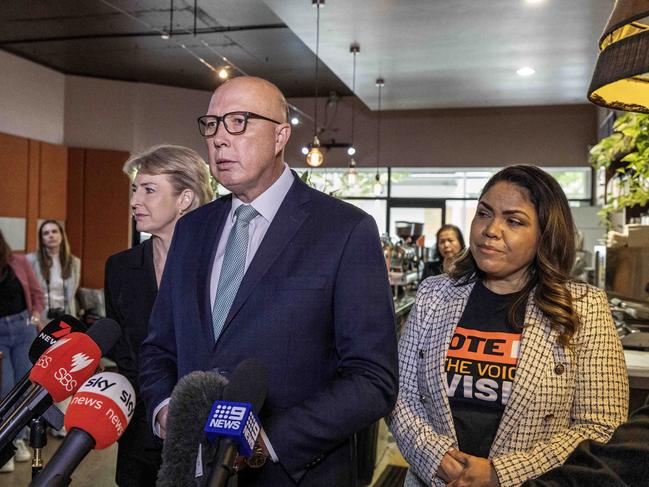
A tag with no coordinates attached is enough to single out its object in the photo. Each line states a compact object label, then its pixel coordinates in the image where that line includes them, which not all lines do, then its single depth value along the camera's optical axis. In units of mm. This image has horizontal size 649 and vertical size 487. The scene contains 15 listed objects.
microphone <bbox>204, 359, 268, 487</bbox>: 779
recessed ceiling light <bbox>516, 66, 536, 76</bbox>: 7414
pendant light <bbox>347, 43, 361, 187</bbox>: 6678
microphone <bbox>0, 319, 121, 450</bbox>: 1053
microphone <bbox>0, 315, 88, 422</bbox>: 1323
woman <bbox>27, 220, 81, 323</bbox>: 5984
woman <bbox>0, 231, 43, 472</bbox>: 4934
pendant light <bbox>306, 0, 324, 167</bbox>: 7262
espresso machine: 6828
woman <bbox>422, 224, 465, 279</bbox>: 6137
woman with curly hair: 1720
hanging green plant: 3367
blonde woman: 2111
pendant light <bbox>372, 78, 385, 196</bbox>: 11750
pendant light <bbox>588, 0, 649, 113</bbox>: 1172
